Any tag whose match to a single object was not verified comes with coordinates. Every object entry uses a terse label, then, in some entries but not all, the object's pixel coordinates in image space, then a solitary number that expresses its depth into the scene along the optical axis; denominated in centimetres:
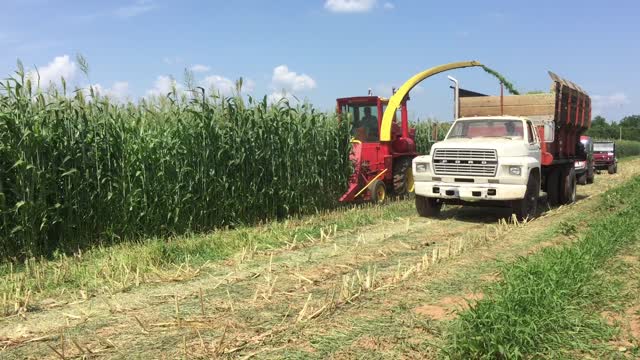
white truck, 974
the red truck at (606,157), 2762
